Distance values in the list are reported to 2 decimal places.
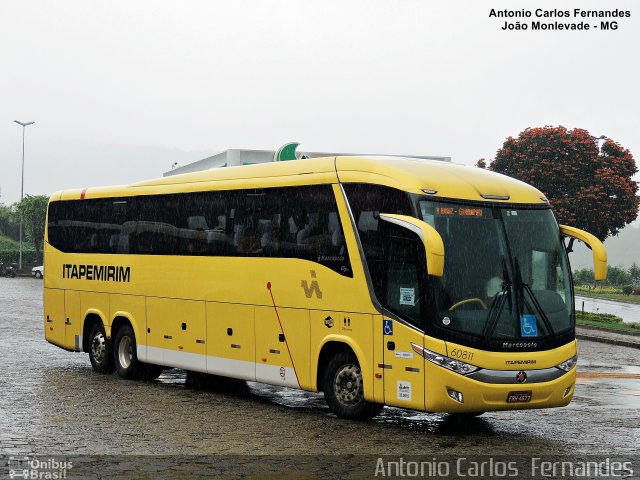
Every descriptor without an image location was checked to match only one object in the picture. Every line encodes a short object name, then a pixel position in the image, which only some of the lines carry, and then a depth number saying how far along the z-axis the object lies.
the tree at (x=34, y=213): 101.44
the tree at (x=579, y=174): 57.72
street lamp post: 98.00
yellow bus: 12.99
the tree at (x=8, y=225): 130.62
